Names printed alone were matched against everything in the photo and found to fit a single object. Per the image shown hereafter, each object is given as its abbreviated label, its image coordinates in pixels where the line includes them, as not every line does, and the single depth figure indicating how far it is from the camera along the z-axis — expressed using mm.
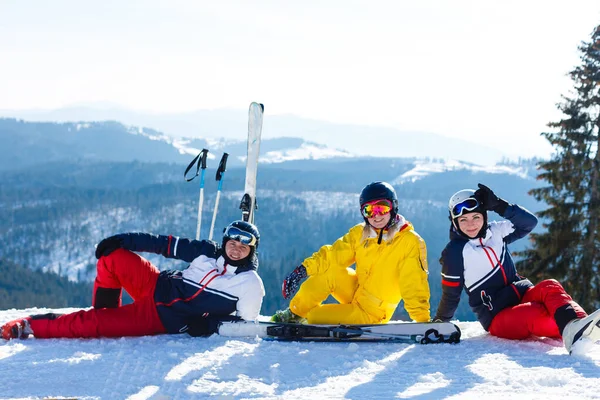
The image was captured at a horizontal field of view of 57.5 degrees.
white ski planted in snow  6719
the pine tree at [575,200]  14000
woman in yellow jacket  4555
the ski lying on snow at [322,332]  4527
